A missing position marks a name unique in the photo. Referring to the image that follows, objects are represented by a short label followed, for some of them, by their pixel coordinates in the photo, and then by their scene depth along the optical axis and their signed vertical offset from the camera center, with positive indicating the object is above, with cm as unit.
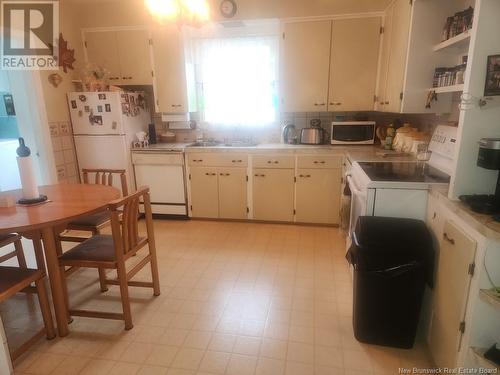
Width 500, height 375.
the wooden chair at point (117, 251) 187 -82
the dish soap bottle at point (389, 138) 323 -21
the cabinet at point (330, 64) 324 +57
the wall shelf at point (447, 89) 189 +19
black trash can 164 -84
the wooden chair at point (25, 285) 167 -90
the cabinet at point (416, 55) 230 +47
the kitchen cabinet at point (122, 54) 361 +77
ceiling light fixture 205 +73
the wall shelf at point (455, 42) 184 +49
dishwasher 368 -69
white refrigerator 347 -9
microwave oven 350 -16
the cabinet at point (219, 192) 362 -85
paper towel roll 198 -39
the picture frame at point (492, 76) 137 +18
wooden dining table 169 -54
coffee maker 134 -21
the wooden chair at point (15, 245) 216 -93
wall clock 342 +121
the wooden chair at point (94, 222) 242 -79
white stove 188 -39
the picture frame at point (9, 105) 449 +23
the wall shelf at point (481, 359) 122 -96
